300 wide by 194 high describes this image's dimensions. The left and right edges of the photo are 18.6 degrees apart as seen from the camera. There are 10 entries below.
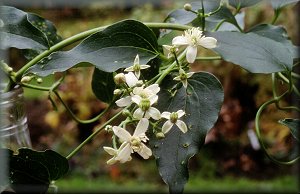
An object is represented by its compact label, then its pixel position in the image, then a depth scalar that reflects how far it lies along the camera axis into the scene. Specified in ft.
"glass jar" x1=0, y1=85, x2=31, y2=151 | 2.21
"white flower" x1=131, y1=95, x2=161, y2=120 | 1.93
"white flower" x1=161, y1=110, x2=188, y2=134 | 1.95
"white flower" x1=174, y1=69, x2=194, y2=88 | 2.04
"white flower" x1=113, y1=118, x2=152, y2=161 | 1.94
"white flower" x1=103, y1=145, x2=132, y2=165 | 1.95
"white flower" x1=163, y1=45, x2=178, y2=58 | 2.06
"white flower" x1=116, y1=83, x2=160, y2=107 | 1.97
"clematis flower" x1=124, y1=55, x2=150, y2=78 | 2.03
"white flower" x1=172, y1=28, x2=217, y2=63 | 2.03
